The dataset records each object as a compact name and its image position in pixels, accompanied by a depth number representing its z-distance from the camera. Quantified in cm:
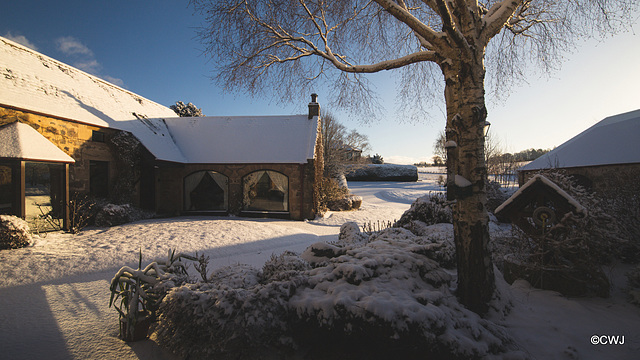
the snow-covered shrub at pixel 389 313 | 243
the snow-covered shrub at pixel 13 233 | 641
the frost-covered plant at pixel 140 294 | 294
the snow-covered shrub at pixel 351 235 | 568
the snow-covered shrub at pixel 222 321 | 246
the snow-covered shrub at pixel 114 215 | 952
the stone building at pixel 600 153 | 991
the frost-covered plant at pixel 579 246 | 363
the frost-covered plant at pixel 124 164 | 1099
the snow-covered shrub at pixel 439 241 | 406
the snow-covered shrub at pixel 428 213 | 761
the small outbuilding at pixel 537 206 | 381
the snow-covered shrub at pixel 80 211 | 872
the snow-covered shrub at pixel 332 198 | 1633
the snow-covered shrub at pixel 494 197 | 1106
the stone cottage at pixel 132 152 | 813
